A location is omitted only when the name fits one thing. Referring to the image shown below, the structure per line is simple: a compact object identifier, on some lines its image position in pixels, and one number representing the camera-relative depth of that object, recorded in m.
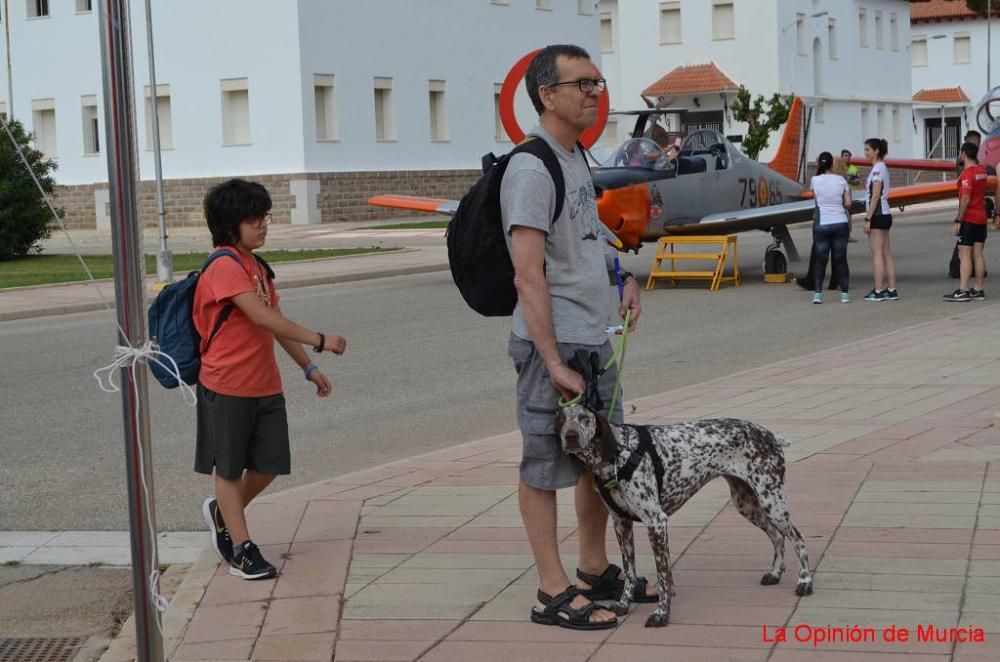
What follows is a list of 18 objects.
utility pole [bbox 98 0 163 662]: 4.25
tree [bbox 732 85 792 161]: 48.38
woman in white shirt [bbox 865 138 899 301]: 19.09
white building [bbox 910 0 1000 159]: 83.31
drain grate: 5.68
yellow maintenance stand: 21.83
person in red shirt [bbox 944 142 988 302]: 18.00
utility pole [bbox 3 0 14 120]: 48.88
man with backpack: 5.08
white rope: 4.39
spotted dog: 5.12
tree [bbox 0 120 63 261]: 31.77
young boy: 6.22
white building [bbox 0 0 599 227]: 43.97
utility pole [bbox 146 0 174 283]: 23.81
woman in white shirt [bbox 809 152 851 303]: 19.27
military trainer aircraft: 21.88
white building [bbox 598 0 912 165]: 63.44
